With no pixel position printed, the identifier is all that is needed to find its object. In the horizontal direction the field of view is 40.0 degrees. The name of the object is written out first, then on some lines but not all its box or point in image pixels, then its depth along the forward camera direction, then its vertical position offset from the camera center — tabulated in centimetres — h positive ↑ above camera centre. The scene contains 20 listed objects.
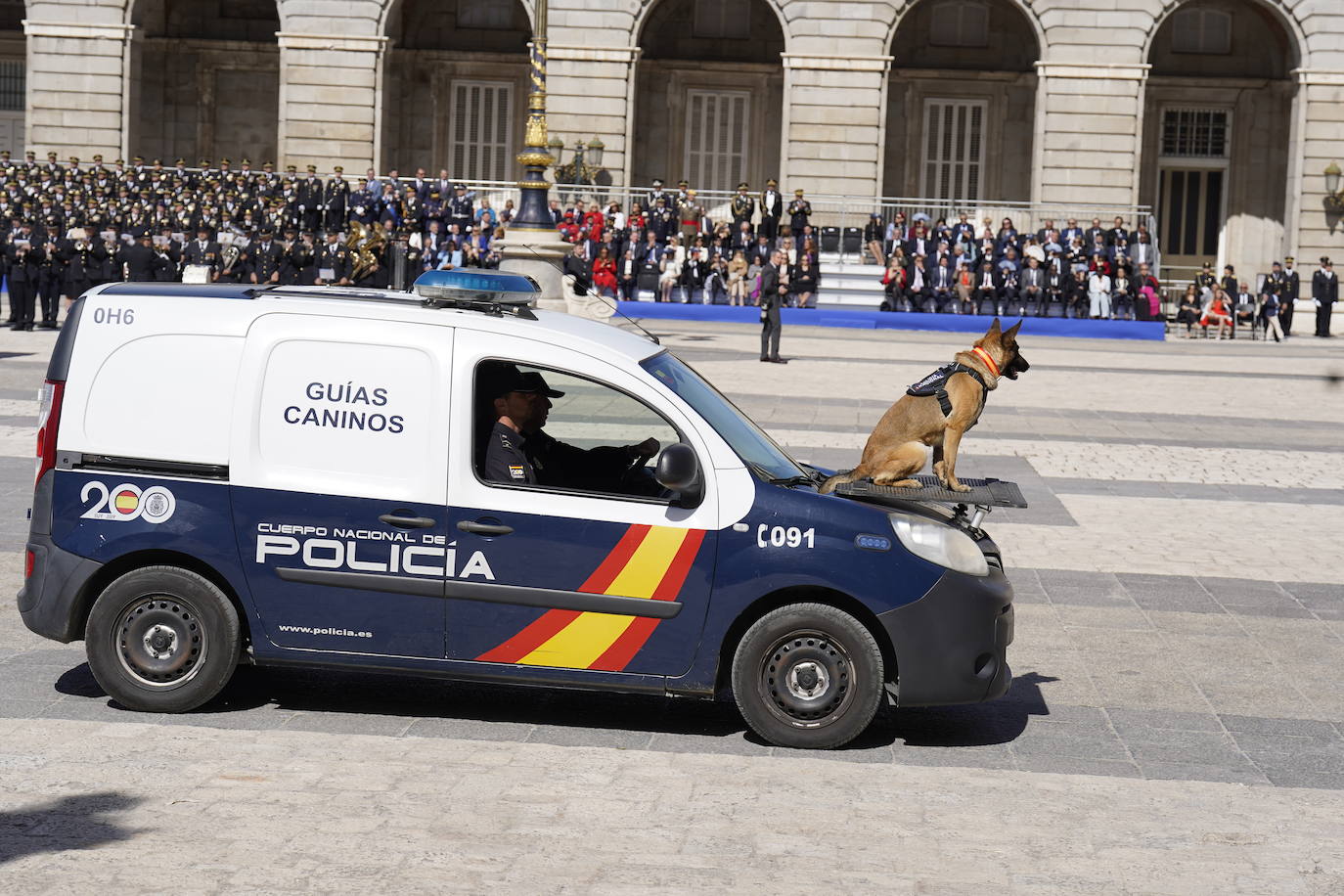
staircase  3922 +2
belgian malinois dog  828 -53
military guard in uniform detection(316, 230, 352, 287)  3406 +0
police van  723 -105
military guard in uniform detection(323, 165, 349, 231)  3884 +119
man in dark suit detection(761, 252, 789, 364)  2662 -38
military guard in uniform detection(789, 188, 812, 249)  3994 +147
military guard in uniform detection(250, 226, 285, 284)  3375 +3
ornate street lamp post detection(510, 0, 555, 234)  2631 +162
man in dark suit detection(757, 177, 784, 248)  3966 +149
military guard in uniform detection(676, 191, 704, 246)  4022 +140
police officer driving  739 -74
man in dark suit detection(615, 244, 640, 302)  3891 +3
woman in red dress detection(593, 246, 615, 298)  3750 +1
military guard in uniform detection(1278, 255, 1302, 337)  3997 +17
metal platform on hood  757 -84
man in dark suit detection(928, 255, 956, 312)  3866 +10
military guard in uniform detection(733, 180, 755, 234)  3972 +154
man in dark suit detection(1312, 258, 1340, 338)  4038 +26
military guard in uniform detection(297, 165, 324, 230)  3891 +126
